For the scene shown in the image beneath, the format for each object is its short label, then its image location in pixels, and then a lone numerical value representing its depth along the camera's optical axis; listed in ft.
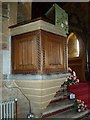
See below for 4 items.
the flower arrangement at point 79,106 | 6.83
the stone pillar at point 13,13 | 5.04
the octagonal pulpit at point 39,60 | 4.21
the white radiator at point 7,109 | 4.74
